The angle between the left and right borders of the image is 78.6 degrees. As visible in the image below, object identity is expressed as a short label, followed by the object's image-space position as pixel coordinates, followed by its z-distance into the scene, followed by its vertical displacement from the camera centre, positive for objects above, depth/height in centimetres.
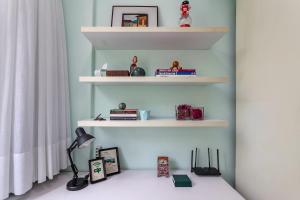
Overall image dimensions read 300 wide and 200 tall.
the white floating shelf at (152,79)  118 +15
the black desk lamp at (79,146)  113 -32
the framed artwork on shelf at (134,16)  144 +69
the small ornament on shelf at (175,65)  133 +28
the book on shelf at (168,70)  125 +22
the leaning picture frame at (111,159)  137 -44
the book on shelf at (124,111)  127 -6
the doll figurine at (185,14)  129 +63
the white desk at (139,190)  105 -54
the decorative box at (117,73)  124 +20
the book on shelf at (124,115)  126 -9
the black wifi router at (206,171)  134 -51
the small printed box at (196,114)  131 -8
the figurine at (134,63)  137 +29
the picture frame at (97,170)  123 -47
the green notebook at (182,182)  117 -51
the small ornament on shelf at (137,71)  130 +22
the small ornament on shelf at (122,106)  131 -3
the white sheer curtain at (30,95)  94 +4
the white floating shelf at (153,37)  116 +45
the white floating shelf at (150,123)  120 -14
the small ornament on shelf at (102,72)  126 +22
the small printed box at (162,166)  133 -47
